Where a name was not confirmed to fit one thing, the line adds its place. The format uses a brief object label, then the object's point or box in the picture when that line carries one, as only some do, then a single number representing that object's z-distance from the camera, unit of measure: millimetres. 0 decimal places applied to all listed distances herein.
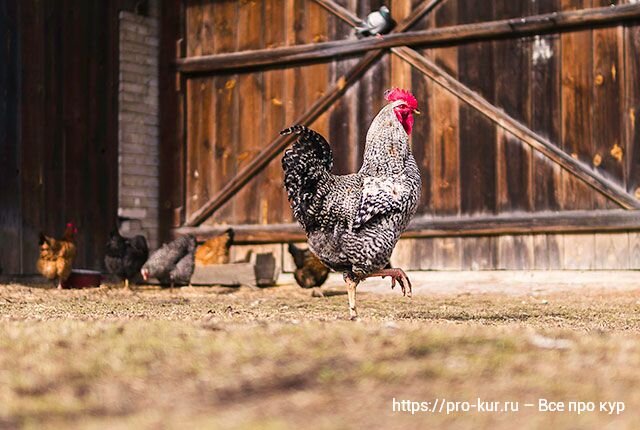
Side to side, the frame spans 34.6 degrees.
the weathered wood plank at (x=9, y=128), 12961
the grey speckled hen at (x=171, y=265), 11203
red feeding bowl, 11305
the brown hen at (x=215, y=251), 11711
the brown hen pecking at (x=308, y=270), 10719
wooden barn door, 10336
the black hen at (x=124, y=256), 11453
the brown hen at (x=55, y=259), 10930
